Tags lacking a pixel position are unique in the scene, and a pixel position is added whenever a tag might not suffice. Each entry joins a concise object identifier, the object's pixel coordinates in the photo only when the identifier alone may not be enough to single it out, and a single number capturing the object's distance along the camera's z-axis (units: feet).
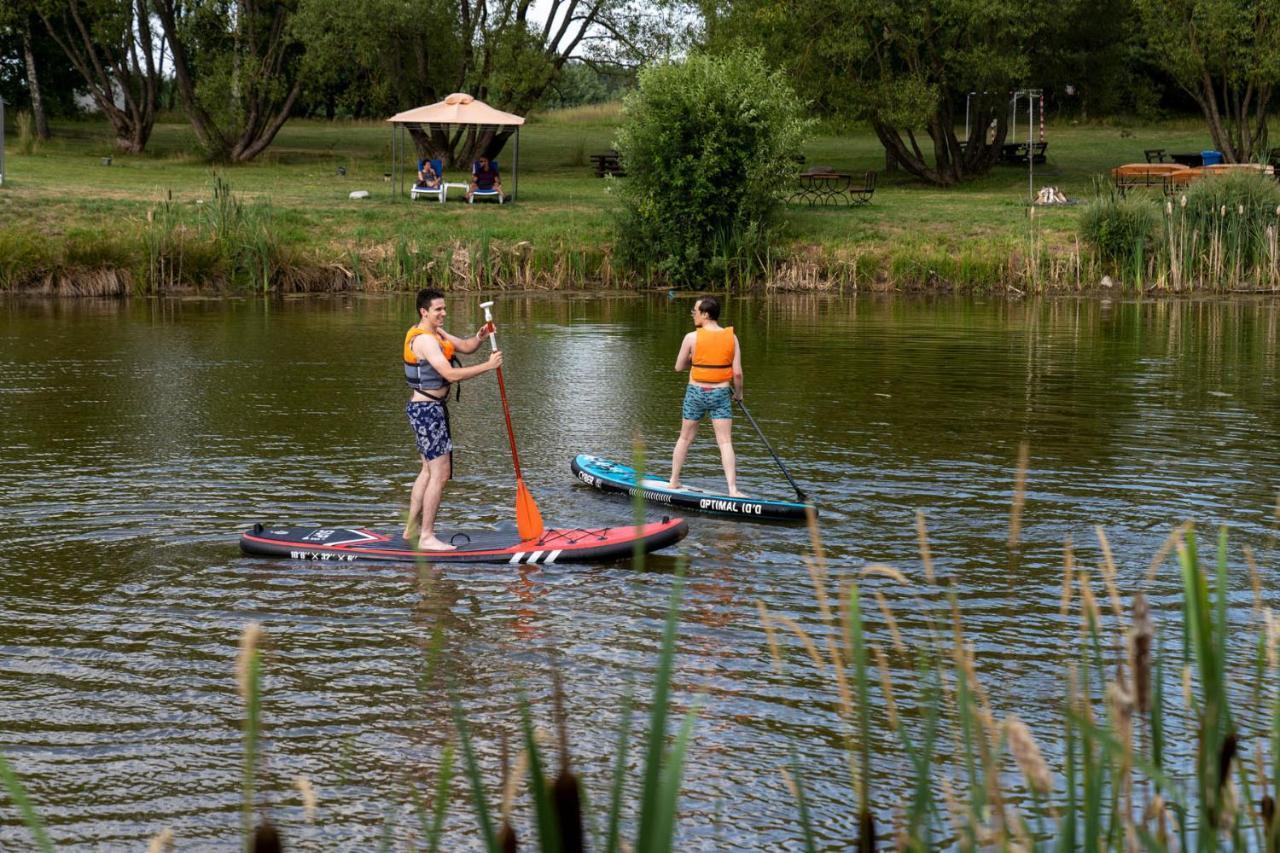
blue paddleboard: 41.52
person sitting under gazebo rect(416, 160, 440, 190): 125.70
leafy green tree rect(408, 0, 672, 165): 144.97
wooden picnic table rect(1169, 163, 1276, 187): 112.78
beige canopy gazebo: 120.06
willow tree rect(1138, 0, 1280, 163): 131.85
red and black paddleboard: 37.01
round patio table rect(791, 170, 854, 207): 127.13
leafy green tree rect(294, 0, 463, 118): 134.51
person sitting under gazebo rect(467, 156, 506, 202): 125.97
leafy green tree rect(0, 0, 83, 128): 164.86
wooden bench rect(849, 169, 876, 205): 128.67
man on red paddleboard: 36.22
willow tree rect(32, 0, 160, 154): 150.00
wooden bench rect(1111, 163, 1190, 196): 119.24
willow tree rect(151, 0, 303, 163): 146.82
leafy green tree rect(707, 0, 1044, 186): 132.67
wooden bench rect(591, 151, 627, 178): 146.00
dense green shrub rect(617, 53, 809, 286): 111.24
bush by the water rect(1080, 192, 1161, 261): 107.24
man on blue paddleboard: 43.34
